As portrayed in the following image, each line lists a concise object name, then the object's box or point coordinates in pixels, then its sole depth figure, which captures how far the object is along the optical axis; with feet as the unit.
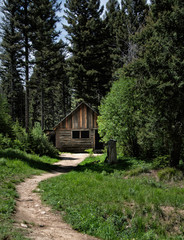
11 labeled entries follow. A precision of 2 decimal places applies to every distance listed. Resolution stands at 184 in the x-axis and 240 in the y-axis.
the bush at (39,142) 56.70
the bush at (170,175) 30.58
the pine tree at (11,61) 65.92
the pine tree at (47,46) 66.39
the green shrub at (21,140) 53.11
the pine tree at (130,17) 85.36
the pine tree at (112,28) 95.50
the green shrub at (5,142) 49.91
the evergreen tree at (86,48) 98.73
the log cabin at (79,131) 84.48
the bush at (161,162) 34.86
